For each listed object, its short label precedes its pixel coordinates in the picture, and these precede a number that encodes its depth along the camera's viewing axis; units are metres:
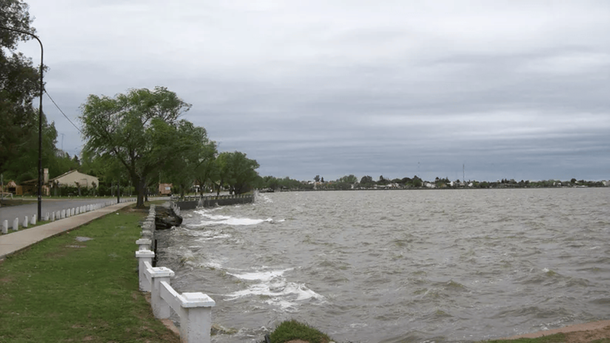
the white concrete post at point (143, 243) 13.81
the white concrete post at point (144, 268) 11.66
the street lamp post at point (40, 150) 29.42
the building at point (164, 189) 124.08
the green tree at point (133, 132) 49.41
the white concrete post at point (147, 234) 18.32
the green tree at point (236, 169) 136.38
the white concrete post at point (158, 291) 8.80
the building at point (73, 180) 89.88
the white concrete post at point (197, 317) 6.57
